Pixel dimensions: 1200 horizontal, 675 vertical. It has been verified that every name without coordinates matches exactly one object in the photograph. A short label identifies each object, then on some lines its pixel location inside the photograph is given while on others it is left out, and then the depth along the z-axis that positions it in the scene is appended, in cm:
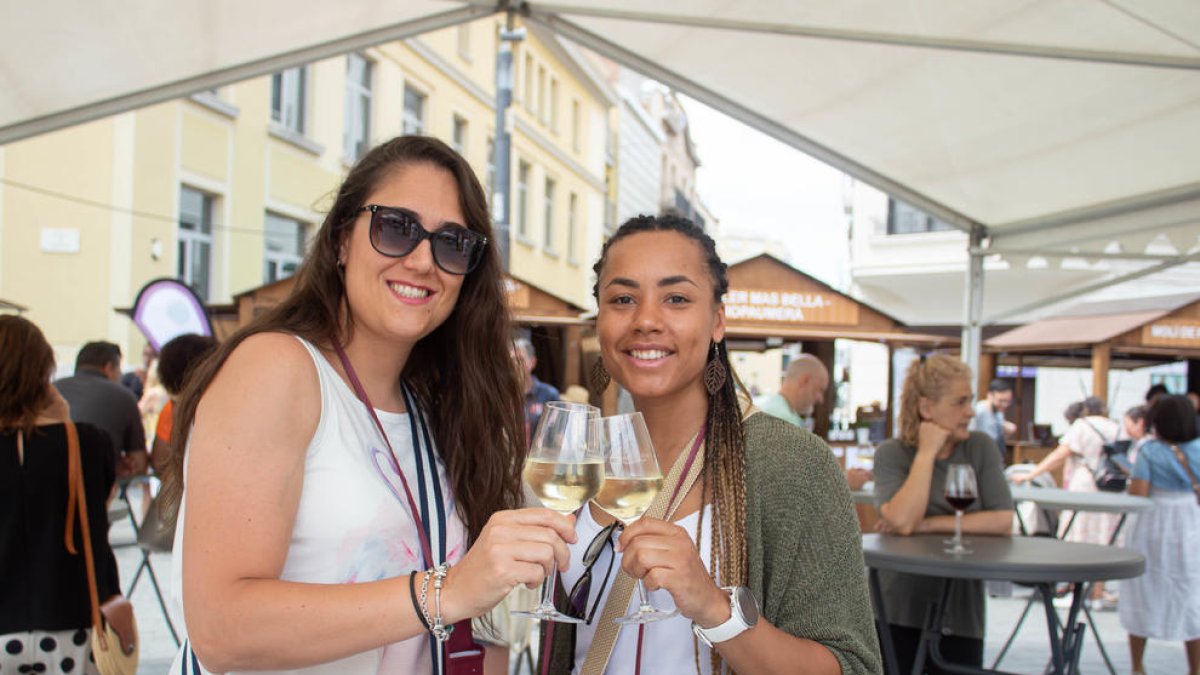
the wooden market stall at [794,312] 790
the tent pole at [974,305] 615
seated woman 364
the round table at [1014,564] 311
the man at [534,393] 723
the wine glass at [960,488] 359
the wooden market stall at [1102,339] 1096
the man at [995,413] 973
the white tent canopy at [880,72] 359
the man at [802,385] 679
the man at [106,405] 578
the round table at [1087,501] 550
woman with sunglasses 127
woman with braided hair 151
